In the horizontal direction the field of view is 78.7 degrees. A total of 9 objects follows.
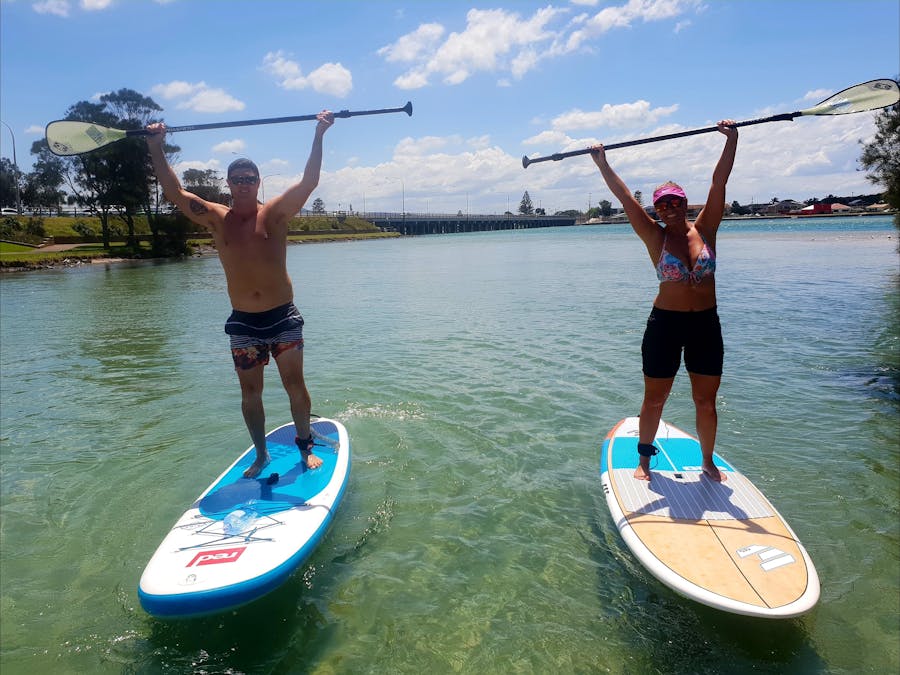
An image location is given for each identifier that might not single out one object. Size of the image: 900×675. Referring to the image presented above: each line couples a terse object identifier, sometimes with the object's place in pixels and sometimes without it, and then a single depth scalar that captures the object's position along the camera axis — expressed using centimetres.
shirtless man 496
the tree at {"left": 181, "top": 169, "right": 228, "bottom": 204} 5969
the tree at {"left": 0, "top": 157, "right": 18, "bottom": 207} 8056
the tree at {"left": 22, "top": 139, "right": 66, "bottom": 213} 5825
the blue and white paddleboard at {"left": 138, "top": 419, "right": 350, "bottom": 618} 353
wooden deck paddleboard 352
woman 469
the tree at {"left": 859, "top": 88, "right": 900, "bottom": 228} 1486
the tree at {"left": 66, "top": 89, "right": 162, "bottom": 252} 5409
